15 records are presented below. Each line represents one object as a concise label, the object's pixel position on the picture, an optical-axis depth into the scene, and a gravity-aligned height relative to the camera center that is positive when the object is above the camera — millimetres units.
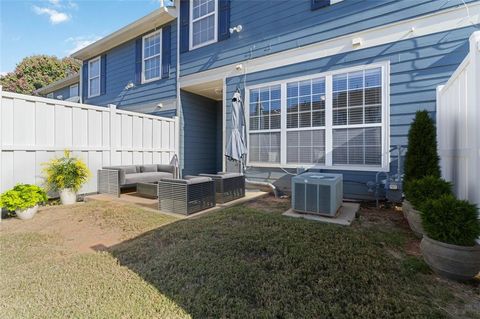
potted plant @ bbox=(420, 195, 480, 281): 1997 -751
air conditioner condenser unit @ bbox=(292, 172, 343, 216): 3870 -653
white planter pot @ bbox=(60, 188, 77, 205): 5242 -916
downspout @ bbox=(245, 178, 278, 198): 5955 -781
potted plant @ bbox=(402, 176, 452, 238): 2945 -471
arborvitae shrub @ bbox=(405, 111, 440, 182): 3641 +116
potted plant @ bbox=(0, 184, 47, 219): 4121 -795
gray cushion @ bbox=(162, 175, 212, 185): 4280 -456
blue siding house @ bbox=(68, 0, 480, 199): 4520 +2196
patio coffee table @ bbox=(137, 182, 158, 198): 5484 -807
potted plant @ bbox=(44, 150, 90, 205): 5121 -441
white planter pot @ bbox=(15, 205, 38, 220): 4219 -1049
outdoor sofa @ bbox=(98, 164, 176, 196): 5789 -542
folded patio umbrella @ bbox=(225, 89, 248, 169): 5965 +612
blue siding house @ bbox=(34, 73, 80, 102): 12789 +4259
